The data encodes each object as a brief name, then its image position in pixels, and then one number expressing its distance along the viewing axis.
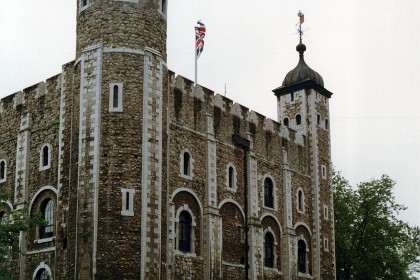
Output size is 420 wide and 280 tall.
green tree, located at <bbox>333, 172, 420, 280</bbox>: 51.91
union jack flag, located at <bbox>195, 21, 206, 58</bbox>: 44.59
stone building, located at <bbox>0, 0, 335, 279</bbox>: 33.47
